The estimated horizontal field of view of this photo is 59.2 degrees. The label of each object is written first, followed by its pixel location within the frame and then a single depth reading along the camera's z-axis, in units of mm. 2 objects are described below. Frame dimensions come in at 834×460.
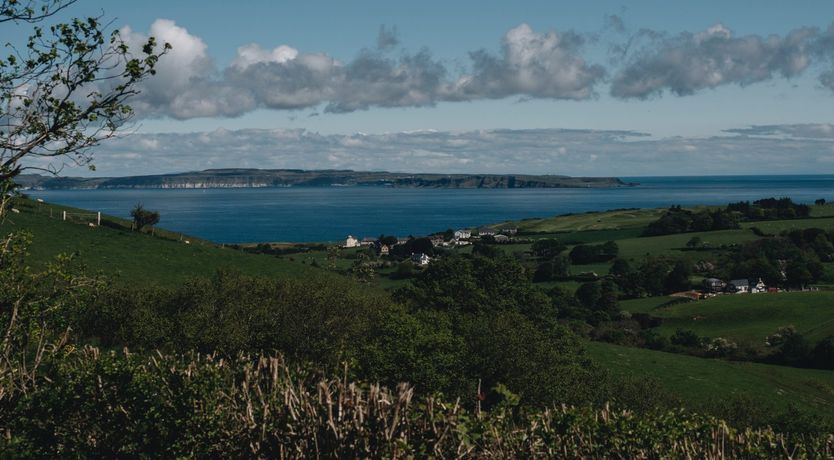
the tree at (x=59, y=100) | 15609
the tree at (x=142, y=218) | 94056
